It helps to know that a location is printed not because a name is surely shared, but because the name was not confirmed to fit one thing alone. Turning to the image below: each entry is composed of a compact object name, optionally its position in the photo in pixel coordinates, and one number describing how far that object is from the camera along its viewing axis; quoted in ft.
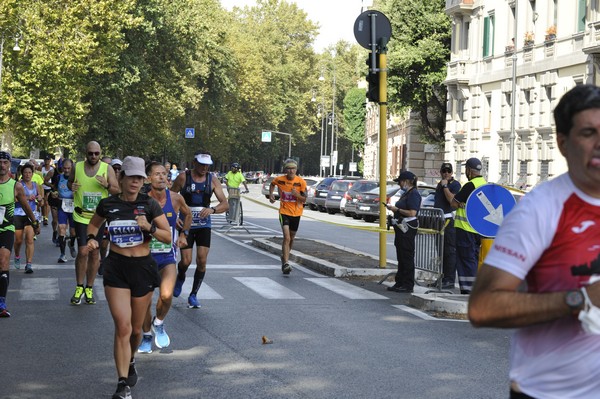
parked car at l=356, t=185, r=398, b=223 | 134.00
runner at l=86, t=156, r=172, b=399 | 24.73
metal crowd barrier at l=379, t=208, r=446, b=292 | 49.96
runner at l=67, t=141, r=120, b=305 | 42.11
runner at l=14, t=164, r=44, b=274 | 55.52
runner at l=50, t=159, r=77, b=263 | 57.21
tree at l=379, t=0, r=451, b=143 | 188.96
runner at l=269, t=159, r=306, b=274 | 58.65
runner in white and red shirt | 9.52
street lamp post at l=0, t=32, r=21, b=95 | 140.28
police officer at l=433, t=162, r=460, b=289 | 50.14
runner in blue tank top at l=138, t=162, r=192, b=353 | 31.27
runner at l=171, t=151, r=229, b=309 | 41.42
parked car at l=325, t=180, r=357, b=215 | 154.92
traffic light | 55.47
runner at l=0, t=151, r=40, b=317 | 38.52
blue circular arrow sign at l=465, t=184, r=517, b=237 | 41.09
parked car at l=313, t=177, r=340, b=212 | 163.43
